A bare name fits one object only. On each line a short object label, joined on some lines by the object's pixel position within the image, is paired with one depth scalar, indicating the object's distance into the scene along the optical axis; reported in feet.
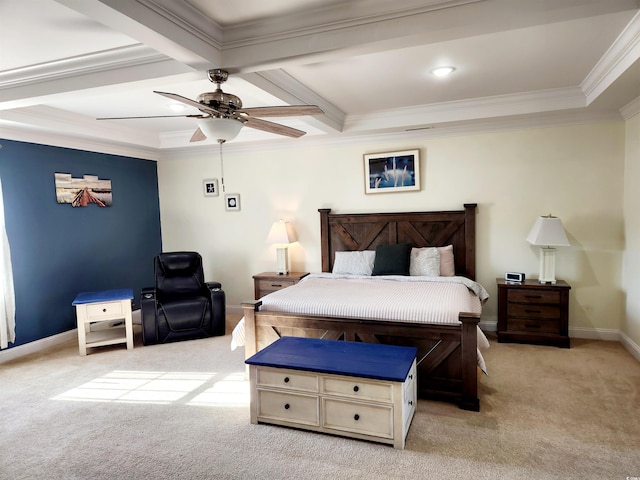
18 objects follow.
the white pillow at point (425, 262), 14.82
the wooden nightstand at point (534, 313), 13.64
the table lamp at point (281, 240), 17.26
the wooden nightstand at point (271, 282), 16.76
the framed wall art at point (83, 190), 15.83
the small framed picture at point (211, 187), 19.39
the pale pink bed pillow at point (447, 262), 15.11
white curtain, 13.50
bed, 9.57
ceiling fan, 7.79
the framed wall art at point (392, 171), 16.20
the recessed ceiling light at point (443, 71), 10.65
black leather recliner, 15.10
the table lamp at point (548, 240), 13.66
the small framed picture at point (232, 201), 19.11
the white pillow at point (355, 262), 15.80
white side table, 14.15
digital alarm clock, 14.35
